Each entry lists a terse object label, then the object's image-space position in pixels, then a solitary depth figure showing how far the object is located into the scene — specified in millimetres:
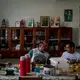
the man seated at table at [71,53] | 4363
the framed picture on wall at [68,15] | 6230
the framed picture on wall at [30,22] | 6188
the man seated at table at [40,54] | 3842
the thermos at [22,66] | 2747
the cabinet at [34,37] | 5992
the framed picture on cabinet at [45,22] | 6176
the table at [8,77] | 2611
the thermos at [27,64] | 2886
